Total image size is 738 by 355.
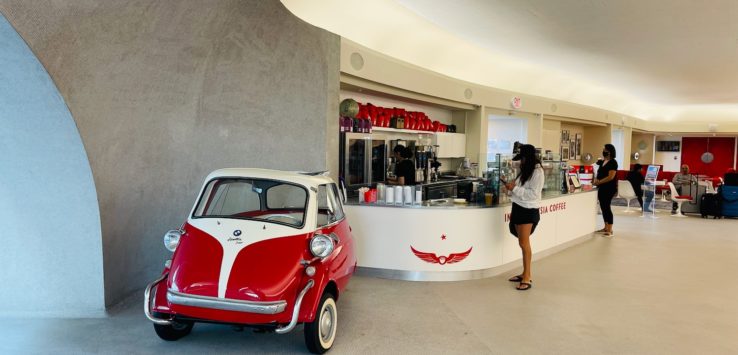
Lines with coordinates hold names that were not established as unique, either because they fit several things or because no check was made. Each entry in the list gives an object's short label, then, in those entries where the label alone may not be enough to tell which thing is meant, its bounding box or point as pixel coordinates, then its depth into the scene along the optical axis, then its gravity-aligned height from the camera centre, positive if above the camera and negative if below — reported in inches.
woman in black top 349.7 -17.6
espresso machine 322.3 -5.8
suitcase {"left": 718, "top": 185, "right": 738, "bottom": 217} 488.1 -36.7
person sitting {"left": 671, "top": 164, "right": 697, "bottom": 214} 517.3 -20.2
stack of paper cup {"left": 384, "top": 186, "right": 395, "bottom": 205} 233.5 -18.1
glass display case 243.9 -8.4
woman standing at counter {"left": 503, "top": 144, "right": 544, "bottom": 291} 216.7 -18.2
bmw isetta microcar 134.3 -31.3
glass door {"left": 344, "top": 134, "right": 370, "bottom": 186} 269.1 -2.9
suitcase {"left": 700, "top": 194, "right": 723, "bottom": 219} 494.9 -43.1
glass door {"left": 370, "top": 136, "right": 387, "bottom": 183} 302.7 -3.6
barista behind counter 270.5 -7.1
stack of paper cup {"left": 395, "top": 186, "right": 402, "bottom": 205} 232.7 -17.5
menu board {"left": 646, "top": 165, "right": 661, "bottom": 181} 505.0 -12.8
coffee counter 227.6 -37.6
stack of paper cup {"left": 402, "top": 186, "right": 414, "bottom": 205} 232.4 -17.4
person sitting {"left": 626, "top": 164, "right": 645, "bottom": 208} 510.3 -20.8
